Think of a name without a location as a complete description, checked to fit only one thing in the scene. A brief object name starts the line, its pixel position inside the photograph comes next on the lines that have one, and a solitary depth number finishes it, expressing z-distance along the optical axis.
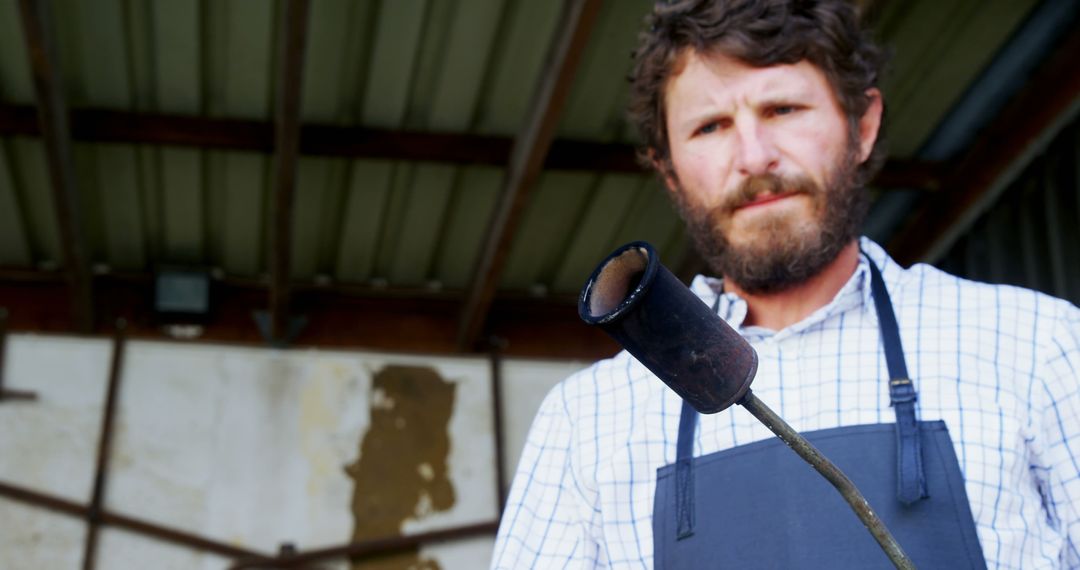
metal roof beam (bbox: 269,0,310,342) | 4.00
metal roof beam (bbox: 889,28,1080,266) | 4.53
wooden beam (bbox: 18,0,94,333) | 4.08
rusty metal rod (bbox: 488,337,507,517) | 5.48
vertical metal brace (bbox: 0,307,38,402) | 5.31
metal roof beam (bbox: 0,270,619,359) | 5.51
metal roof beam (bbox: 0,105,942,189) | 4.68
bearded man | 1.60
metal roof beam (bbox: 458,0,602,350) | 4.04
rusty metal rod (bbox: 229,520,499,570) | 5.21
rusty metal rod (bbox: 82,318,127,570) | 5.16
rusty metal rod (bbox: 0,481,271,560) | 5.17
